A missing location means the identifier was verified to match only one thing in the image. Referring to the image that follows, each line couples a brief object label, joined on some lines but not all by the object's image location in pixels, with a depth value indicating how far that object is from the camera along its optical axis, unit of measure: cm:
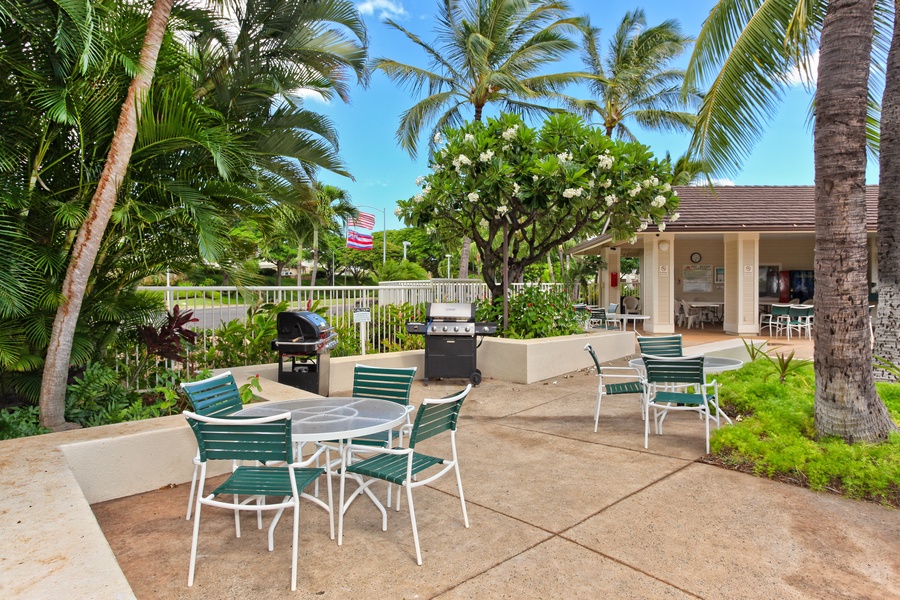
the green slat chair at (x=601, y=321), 1490
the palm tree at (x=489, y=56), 1667
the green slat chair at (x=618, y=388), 602
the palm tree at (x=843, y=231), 474
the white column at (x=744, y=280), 1535
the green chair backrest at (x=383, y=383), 452
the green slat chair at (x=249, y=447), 299
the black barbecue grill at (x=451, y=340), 887
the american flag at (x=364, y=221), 3438
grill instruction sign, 864
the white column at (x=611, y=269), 1925
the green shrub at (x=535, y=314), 1034
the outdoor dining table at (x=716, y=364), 589
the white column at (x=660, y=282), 1559
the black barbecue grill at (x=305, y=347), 661
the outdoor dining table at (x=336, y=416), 337
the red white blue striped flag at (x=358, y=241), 3353
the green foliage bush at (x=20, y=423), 460
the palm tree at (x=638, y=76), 2056
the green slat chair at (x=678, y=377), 541
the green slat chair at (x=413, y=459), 332
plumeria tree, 942
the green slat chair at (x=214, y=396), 379
